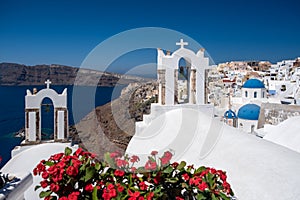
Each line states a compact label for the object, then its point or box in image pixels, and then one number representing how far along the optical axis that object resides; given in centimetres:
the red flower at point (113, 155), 183
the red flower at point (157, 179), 171
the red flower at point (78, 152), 186
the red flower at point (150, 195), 153
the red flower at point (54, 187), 159
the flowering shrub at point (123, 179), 162
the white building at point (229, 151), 211
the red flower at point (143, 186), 161
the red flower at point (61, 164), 166
